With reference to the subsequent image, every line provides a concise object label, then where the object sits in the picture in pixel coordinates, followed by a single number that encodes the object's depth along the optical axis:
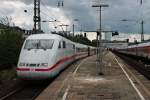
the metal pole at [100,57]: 24.74
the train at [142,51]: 41.97
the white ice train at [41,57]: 19.83
